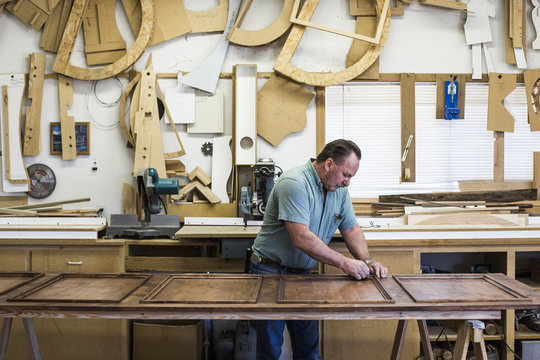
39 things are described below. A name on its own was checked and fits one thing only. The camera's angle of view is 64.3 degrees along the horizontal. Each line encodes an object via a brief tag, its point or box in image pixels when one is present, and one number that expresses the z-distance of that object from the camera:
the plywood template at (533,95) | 3.46
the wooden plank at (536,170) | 3.50
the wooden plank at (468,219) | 2.93
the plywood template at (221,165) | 3.42
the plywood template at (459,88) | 3.49
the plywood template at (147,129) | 3.30
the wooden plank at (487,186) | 3.49
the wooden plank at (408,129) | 3.48
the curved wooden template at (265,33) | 3.38
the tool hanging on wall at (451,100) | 3.47
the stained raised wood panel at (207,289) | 1.75
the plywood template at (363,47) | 3.45
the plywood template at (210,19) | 3.43
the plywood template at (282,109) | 3.44
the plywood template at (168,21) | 3.43
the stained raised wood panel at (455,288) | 1.75
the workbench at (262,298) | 1.70
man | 2.09
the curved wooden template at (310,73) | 3.35
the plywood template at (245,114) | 3.33
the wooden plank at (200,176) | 3.40
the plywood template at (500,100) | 3.46
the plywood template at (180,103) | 3.43
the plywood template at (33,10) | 3.39
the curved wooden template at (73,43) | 3.36
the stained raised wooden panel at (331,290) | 1.75
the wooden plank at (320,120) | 3.48
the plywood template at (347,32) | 3.27
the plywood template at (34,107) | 3.42
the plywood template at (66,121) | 3.45
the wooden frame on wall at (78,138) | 3.48
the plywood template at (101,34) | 3.45
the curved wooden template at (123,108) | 3.39
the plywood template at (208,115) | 3.45
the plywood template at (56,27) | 3.45
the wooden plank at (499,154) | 3.52
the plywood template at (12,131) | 3.41
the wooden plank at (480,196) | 3.22
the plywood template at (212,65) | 3.40
